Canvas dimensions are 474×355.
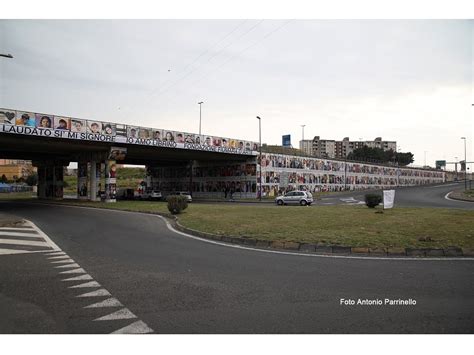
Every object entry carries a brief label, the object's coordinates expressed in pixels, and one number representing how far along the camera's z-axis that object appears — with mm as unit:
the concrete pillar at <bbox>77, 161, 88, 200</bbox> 42844
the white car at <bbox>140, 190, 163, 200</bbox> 50562
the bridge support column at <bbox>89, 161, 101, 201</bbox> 40156
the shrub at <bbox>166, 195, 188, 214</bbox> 21172
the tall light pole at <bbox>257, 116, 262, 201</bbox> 47653
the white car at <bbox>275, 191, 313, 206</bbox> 33528
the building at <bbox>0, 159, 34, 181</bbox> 125750
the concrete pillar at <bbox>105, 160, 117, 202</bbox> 38250
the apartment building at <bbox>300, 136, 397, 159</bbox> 184375
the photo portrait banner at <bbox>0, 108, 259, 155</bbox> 28000
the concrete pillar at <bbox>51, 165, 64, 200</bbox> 49531
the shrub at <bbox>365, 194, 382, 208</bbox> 21242
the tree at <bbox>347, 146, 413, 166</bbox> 122625
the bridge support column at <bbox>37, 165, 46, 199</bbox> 51691
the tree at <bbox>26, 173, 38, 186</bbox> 97362
